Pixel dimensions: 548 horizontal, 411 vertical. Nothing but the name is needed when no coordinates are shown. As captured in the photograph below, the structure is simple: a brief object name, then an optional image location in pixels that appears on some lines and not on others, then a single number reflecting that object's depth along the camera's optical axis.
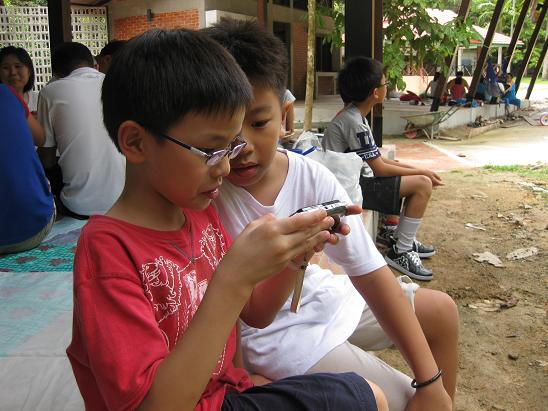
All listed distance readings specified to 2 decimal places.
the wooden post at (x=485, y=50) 12.20
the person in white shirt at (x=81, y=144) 3.84
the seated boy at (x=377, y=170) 4.18
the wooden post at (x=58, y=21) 6.65
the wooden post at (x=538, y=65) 20.02
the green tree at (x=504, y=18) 32.59
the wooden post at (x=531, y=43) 16.79
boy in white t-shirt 1.44
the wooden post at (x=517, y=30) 13.99
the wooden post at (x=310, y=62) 5.91
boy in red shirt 0.95
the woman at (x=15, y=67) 4.51
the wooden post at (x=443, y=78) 10.48
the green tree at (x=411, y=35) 7.25
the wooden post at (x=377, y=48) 5.28
